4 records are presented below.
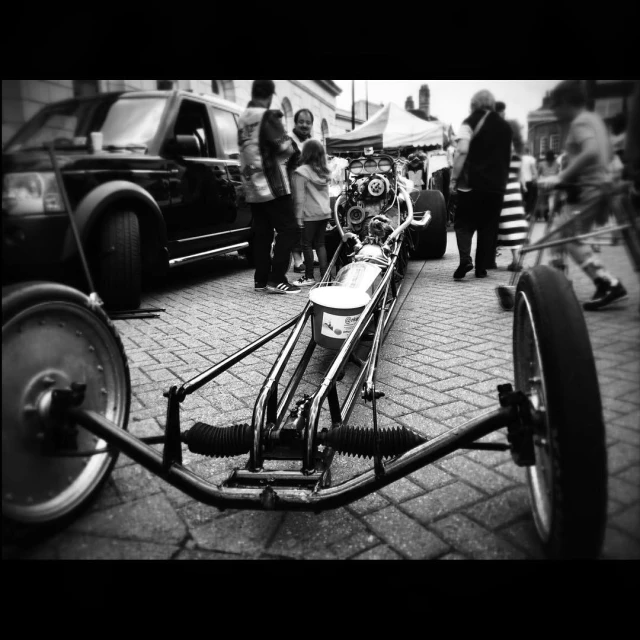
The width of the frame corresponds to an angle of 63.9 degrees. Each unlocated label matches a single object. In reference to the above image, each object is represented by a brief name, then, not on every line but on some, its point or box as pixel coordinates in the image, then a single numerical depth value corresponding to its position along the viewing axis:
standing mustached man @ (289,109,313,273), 5.44
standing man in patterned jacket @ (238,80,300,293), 4.77
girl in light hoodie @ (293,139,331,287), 5.46
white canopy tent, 9.41
